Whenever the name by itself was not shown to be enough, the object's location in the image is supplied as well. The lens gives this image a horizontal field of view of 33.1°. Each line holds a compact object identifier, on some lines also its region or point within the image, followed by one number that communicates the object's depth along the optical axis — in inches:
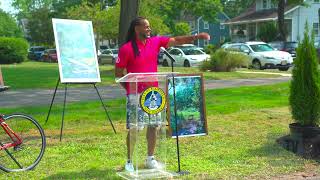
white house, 2278.5
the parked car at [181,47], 1425.9
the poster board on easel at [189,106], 307.0
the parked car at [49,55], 2030.8
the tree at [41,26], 2837.1
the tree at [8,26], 3146.9
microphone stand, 259.9
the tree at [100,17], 1866.9
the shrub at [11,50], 1590.8
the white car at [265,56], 1118.4
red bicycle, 261.7
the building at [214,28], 3277.6
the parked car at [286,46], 1473.3
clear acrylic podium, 244.1
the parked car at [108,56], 1710.1
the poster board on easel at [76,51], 354.3
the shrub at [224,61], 959.6
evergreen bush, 317.4
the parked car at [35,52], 2286.7
